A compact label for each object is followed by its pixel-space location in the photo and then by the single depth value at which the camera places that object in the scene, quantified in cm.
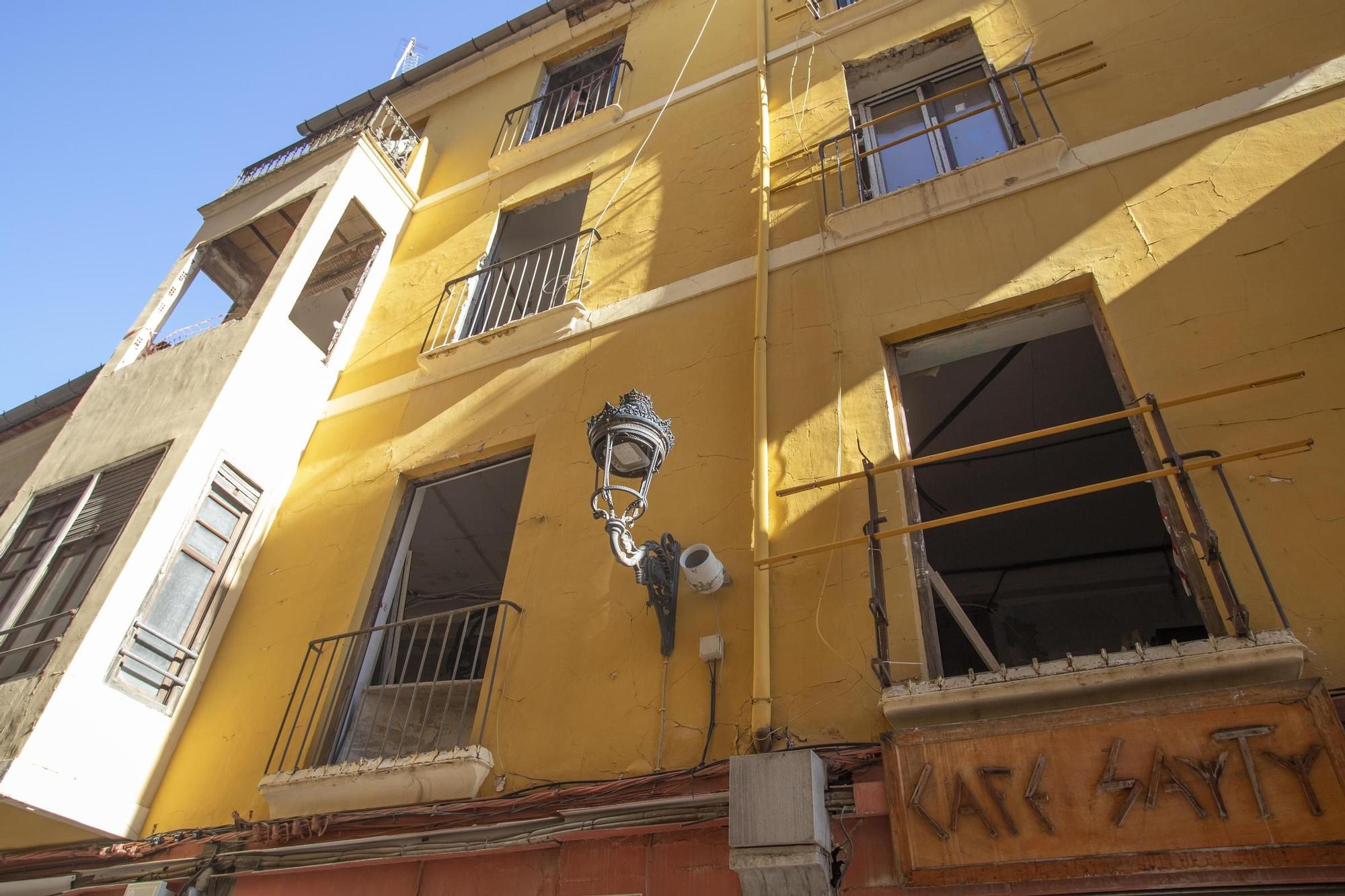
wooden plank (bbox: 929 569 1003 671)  449
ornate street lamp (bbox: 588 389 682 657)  430
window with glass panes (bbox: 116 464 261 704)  625
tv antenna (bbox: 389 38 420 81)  1333
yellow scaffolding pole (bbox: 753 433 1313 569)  382
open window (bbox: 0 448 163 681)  640
